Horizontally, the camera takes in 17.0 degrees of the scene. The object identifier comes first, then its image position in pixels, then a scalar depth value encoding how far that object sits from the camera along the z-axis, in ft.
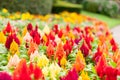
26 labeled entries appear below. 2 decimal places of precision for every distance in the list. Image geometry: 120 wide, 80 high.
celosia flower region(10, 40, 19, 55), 13.51
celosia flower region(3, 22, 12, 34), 17.12
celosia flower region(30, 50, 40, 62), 12.36
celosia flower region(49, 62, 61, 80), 10.76
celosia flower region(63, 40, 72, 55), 14.20
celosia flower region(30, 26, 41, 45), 15.28
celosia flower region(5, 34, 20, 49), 14.10
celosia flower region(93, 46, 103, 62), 13.35
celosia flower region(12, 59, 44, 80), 9.32
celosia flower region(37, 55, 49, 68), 11.73
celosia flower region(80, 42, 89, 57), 14.16
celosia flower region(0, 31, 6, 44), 15.16
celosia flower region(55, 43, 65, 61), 12.95
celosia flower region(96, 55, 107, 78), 11.28
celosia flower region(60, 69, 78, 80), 10.01
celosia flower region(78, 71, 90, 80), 10.59
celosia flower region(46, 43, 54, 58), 13.44
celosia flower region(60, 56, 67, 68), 12.31
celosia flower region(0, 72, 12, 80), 9.21
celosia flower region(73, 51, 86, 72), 11.76
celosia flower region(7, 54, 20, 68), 11.46
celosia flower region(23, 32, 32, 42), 15.43
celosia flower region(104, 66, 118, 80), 10.65
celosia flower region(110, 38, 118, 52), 16.06
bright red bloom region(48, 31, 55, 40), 16.14
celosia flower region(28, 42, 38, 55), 13.35
